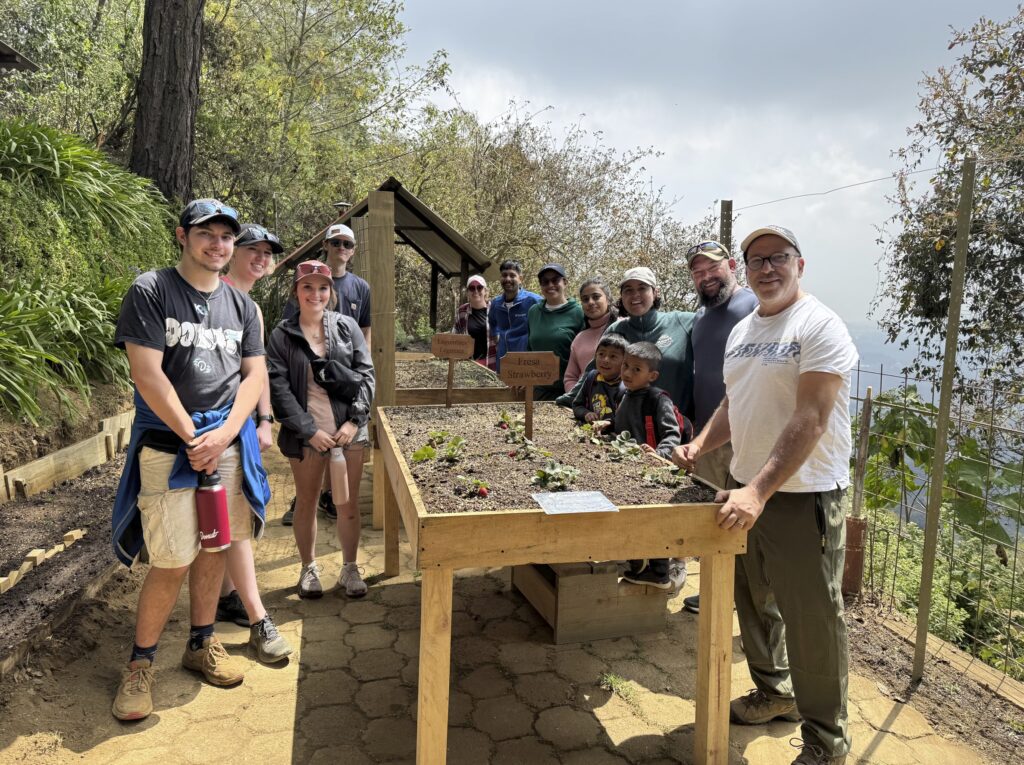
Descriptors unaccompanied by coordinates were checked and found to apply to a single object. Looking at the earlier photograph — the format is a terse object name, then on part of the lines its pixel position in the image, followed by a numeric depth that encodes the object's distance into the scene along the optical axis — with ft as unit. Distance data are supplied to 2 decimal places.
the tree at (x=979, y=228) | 24.25
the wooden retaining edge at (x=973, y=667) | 9.36
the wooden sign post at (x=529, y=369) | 10.31
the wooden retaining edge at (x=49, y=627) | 8.29
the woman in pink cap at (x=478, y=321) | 20.68
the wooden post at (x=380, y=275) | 14.74
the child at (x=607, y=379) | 11.65
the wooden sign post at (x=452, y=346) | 12.16
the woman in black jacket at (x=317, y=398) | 11.51
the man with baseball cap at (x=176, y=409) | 7.98
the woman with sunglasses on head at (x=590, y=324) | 14.44
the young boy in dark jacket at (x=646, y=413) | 10.61
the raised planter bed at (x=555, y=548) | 6.69
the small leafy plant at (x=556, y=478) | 7.77
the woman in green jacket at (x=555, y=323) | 16.28
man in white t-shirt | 6.95
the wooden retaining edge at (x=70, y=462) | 12.70
